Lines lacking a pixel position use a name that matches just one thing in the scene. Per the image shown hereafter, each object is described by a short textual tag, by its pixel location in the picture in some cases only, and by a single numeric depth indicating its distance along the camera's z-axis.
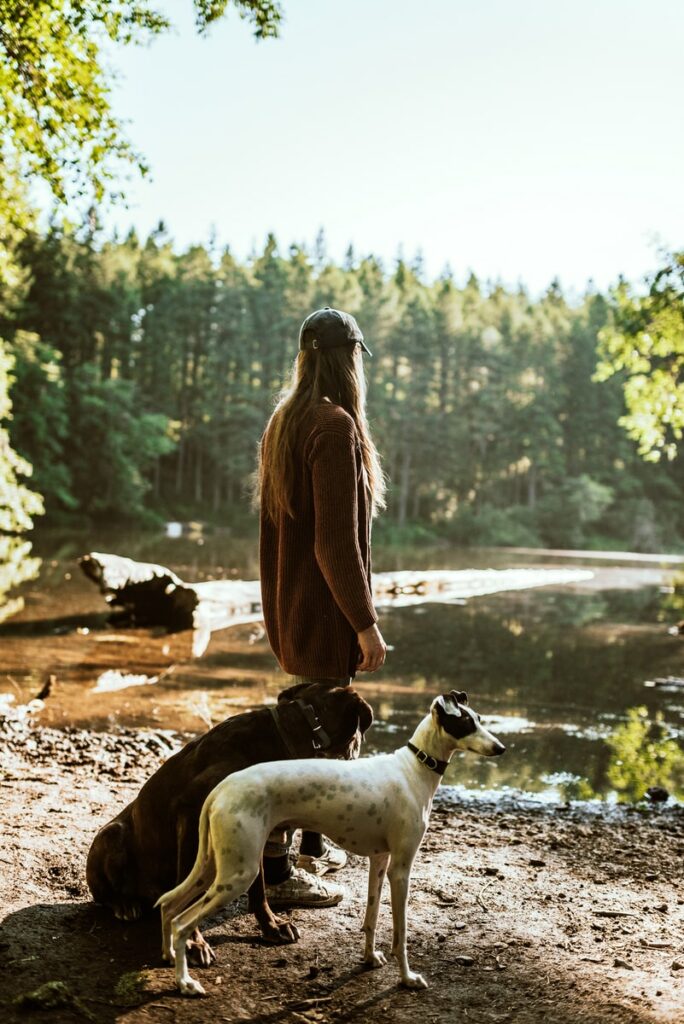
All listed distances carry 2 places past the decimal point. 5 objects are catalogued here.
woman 3.95
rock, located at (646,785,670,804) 7.18
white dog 3.26
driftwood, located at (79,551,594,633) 14.55
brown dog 3.73
